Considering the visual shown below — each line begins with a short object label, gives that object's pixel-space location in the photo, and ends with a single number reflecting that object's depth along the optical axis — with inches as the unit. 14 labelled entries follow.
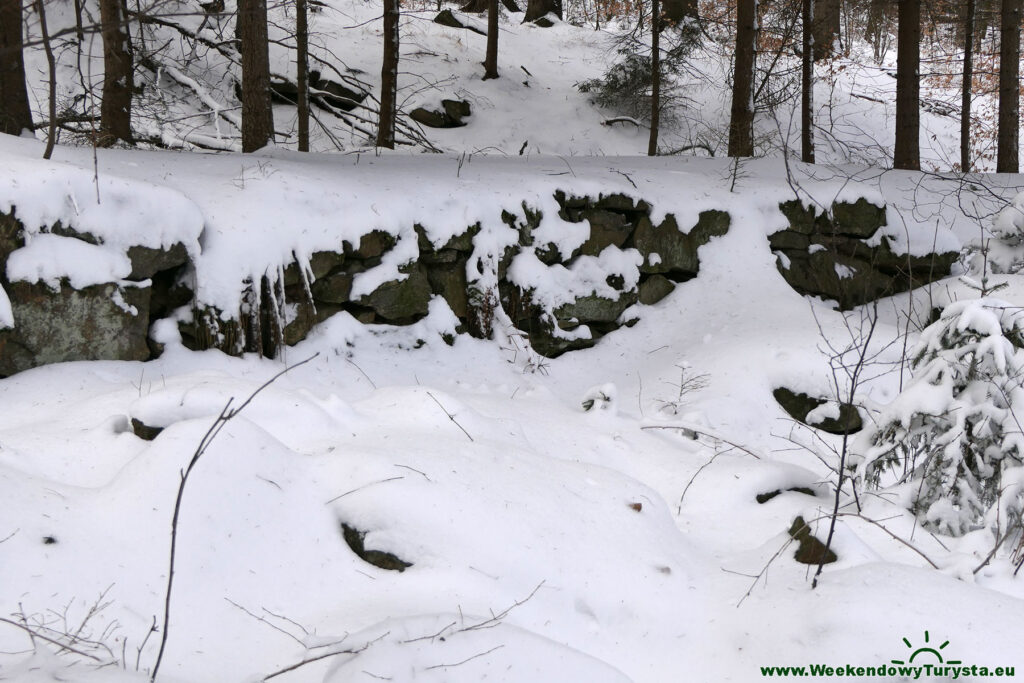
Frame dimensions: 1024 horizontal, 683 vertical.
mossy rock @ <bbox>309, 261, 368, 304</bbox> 231.8
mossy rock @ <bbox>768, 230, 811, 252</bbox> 316.5
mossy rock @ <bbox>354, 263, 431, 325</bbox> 242.1
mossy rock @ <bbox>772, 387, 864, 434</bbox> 257.3
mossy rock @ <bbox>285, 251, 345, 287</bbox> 223.8
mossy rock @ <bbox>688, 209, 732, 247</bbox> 307.3
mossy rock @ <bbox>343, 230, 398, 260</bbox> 237.8
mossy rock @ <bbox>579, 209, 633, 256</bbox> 289.4
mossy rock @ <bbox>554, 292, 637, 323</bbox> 280.0
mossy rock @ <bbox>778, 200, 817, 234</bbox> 319.3
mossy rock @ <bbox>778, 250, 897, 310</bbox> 315.3
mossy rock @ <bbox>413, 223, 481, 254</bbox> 250.4
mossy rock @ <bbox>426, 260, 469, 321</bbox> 254.7
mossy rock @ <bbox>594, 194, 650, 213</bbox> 293.1
